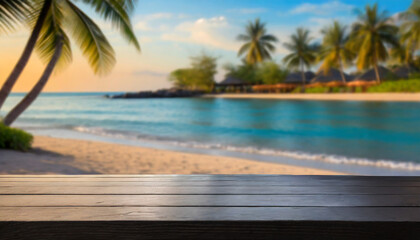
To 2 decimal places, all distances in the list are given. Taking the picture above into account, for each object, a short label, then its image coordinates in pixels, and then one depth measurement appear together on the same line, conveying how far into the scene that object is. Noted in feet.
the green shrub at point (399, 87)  73.51
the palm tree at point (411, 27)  74.95
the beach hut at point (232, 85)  136.77
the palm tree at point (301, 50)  111.55
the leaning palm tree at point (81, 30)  15.07
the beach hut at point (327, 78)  107.29
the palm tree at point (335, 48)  96.12
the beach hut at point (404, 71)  93.43
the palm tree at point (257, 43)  118.83
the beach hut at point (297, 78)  122.52
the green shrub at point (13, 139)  17.30
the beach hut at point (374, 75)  94.55
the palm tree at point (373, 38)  84.23
